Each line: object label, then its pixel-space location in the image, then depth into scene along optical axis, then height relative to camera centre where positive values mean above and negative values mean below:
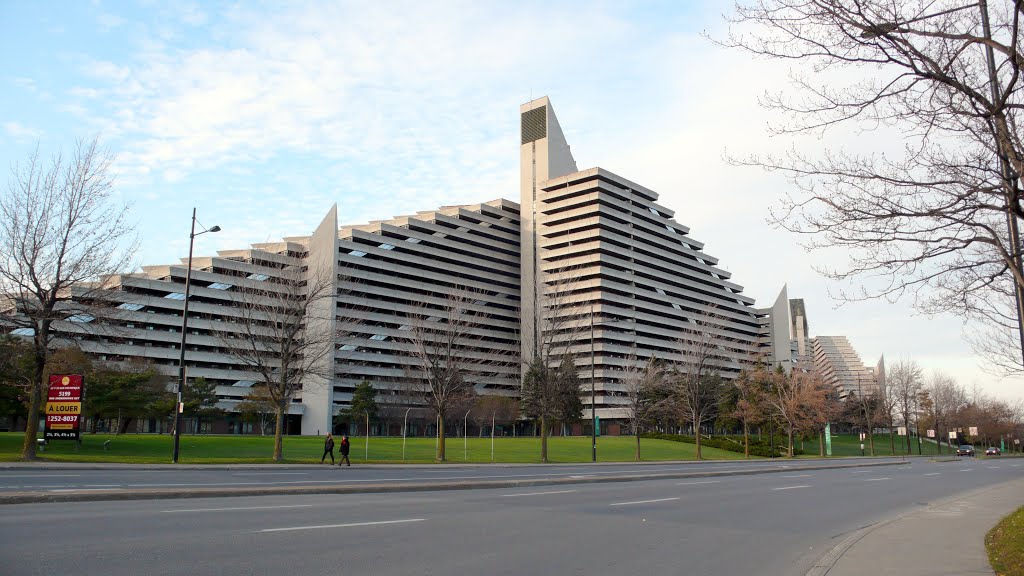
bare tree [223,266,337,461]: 34.15 +3.60
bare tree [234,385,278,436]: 72.56 -0.03
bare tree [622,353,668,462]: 52.41 +1.33
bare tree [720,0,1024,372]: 8.63 +4.00
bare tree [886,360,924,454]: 86.12 +2.67
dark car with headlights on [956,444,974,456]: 82.62 -5.38
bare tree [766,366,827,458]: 68.12 +0.47
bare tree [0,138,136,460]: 28.67 +5.39
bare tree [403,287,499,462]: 40.28 +3.48
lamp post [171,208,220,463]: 28.51 +0.96
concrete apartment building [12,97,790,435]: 98.12 +22.38
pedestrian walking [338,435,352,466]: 30.73 -1.92
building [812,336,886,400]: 92.29 +2.64
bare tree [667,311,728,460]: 55.16 +2.57
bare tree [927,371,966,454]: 98.50 +0.68
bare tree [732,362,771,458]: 67.72 +1.00
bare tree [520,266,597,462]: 43.21 +4.71
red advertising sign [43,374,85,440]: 29.27 -0.11
